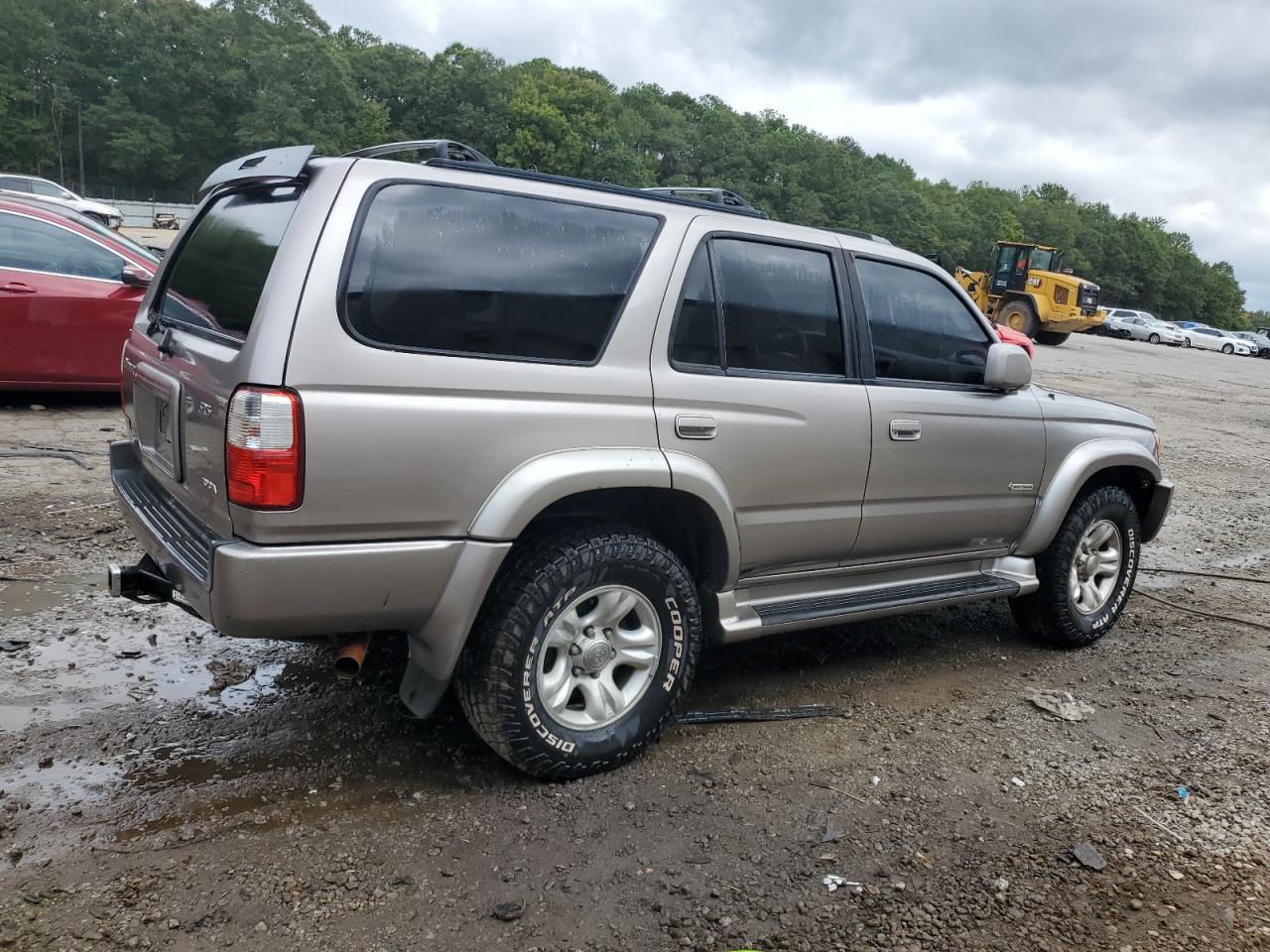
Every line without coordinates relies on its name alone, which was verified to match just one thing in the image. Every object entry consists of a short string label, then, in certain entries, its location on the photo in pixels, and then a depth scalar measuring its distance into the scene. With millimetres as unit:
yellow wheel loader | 27734
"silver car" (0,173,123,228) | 20953
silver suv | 2576
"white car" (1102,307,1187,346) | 47094
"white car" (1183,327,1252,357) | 47281
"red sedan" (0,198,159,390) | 7328
